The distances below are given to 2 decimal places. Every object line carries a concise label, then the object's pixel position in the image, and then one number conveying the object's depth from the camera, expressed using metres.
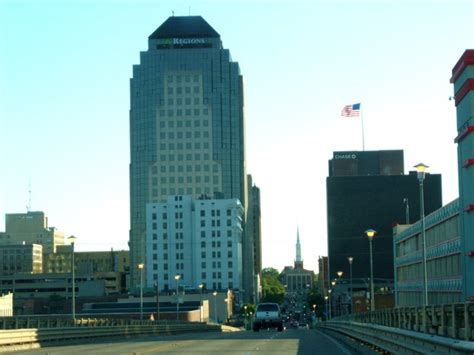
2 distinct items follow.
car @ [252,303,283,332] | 78.31
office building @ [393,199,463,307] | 87.88
